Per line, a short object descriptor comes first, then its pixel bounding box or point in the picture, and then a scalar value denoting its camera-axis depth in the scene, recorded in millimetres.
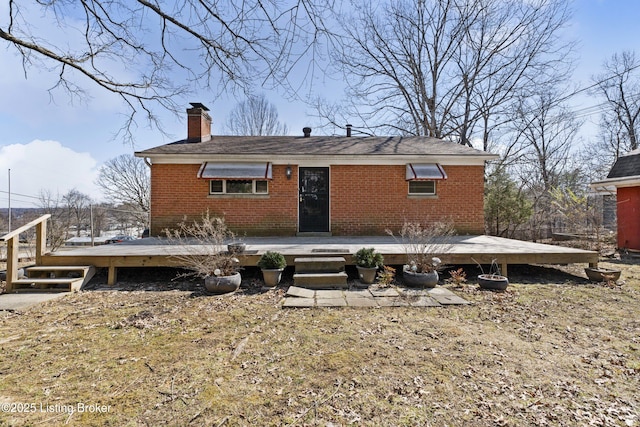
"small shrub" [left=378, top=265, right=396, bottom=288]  5879
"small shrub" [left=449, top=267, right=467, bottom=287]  6059
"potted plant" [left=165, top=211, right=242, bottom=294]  5500
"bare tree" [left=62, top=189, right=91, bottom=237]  26406
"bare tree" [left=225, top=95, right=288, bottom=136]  25766
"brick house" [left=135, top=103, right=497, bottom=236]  9664
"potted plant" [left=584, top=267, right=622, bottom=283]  6312
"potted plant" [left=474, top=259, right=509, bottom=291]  5688
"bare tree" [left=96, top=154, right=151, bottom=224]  28906
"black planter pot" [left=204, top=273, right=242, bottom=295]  5473
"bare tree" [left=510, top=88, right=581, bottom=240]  19344
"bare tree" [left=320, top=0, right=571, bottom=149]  17859
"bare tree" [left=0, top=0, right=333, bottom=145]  3773
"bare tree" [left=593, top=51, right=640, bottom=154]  22594
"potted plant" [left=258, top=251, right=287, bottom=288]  5859
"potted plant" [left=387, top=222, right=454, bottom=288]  5801
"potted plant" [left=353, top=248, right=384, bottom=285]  5965
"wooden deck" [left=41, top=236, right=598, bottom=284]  6207
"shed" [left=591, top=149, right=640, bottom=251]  10562
